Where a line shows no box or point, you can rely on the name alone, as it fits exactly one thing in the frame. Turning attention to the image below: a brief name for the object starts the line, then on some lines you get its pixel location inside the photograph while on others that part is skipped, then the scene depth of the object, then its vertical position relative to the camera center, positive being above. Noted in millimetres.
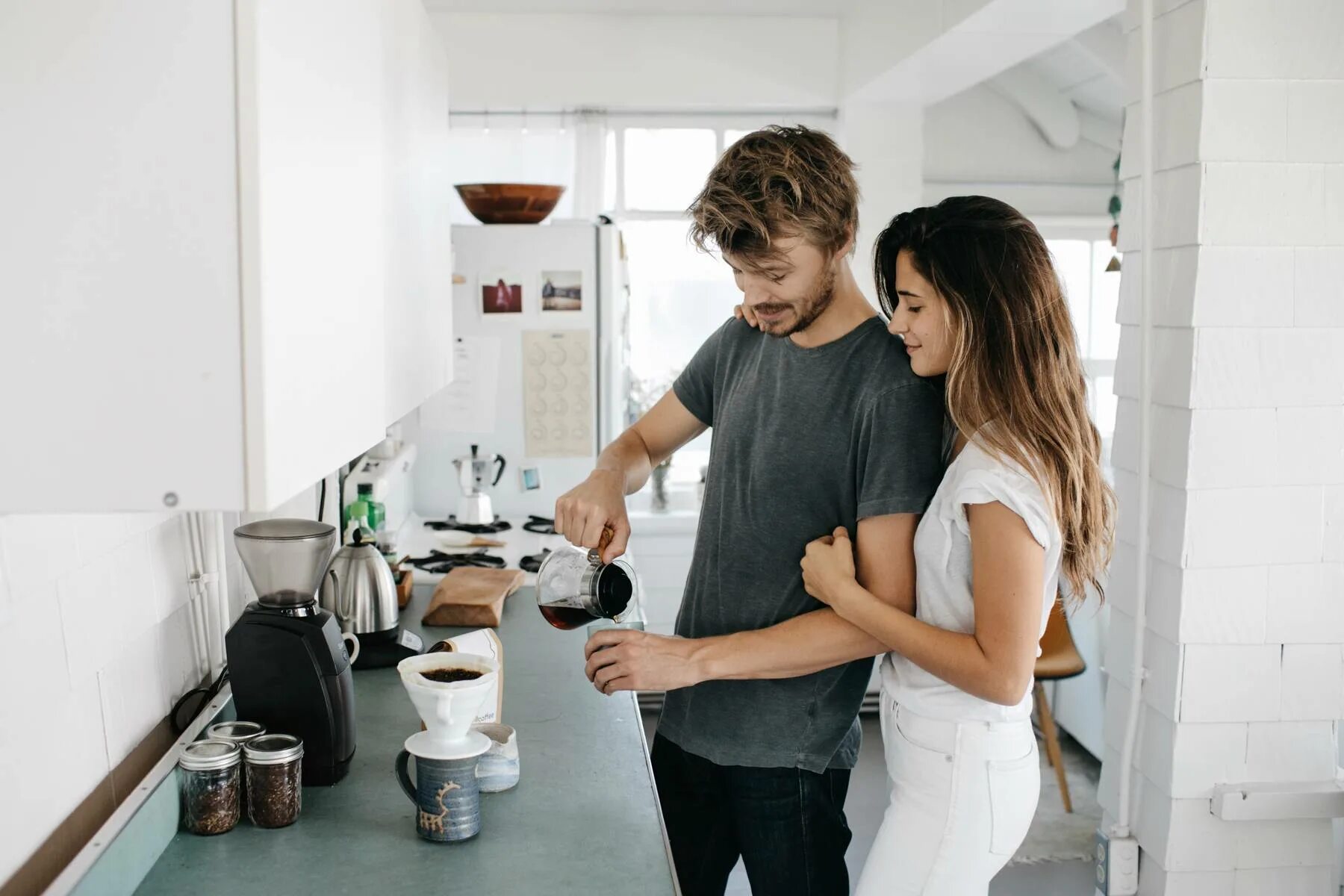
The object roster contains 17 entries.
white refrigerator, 4289 -122
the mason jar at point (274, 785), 1529 -620
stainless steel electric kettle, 2240 -532
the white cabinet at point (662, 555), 4883 -964
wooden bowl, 4281 +469
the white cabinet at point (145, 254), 897 +53
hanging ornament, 3104 +281
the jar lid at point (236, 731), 1569 -569
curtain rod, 4863 +937
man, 1573 -291
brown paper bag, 2602 -633
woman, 1464 -277
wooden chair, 3705 -1072
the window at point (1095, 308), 6137 +157
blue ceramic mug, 1474 -616
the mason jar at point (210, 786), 1496 -611
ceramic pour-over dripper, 1465 -489
